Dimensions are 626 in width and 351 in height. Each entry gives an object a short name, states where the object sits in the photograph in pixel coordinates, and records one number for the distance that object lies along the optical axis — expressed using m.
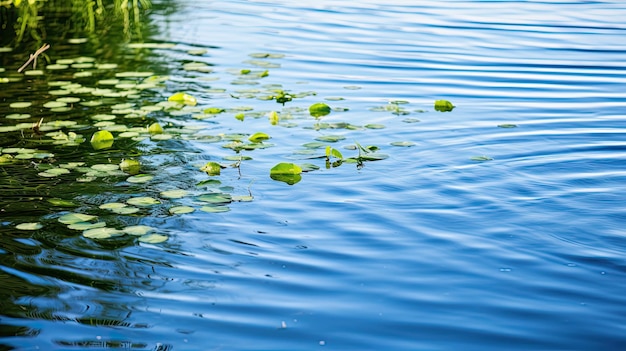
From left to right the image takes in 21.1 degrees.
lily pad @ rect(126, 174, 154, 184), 7.21
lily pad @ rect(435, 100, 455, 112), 9.48
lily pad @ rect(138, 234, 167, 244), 6.04
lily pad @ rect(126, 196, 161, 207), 6.69
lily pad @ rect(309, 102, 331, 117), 9.27
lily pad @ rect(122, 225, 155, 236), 6.16
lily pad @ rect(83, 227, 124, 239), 6.08
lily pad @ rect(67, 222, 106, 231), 6.23
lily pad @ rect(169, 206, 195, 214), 6.52
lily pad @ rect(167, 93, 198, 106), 9.73
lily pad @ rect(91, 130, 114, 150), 8.20
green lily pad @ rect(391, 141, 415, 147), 8.17
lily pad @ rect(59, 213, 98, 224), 6.33
